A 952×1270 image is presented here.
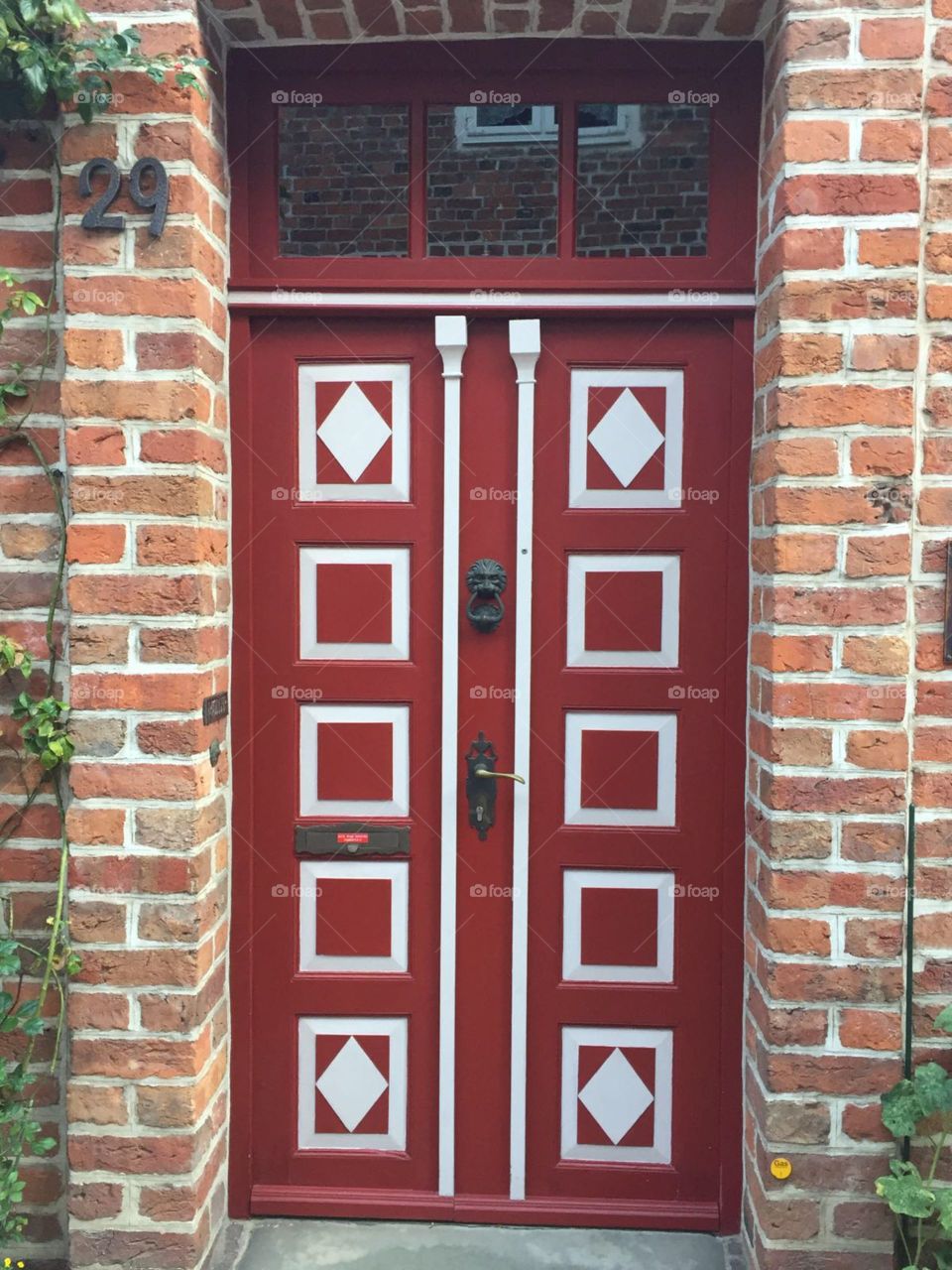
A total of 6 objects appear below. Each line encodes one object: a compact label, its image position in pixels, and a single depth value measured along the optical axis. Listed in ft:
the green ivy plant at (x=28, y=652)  6.77
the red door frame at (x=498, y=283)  7.86
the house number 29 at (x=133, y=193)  7.02
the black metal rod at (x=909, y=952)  7.01
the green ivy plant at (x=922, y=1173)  6.55
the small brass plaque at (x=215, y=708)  7.47
